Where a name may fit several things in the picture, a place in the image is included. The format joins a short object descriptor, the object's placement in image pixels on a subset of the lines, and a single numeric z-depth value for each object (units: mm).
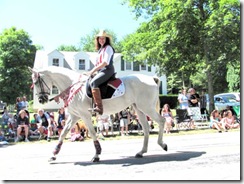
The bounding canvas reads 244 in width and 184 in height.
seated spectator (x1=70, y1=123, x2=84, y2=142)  13305
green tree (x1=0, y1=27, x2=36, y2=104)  44562
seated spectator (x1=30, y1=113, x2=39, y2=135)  14923
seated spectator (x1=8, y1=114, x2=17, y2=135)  14633
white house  46375
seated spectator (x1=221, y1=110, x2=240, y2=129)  16469
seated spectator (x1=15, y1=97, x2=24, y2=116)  16234
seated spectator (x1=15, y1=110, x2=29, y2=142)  13977
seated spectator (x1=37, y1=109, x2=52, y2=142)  14380
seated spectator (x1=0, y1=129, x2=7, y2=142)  13539
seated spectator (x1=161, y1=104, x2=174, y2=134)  15883
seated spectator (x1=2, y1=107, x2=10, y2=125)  14691
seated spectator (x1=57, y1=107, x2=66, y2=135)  15023
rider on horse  7465
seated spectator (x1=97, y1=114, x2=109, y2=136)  14987
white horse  7707
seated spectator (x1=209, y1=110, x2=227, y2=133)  16203
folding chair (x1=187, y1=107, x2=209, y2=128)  18203
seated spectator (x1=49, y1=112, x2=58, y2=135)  15061
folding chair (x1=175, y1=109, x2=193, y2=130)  17609
